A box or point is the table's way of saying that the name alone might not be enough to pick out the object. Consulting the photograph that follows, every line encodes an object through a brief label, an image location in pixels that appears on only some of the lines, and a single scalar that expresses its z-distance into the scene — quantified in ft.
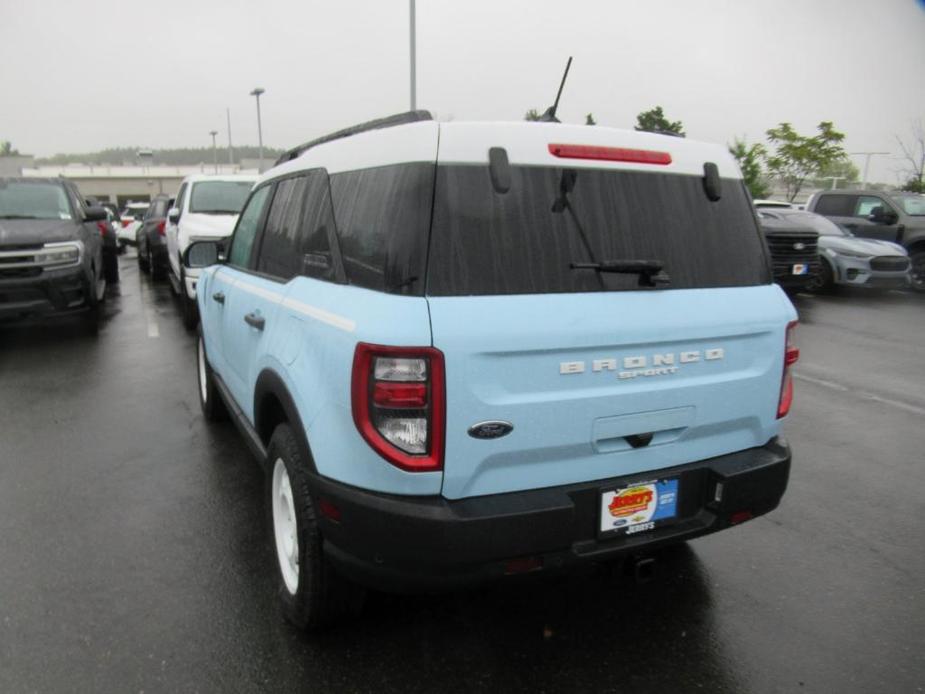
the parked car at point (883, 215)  45.19
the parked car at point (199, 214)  29.30
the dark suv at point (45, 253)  24.95
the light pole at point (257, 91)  123.74
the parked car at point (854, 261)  41.04
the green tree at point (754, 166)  110.32
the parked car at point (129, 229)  73.97
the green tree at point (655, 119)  101.35
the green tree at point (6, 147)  337.56
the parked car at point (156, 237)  46.47
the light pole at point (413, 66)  56.29
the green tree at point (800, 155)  103.14
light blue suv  6.80
